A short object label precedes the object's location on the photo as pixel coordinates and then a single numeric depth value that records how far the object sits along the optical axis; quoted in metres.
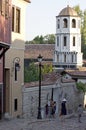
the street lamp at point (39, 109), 29.05
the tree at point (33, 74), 57.39
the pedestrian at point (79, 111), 27.41
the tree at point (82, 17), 110.56
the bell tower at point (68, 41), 99.38
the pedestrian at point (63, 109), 35.62
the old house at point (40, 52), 118.06
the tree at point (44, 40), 141.52
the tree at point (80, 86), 44.28
